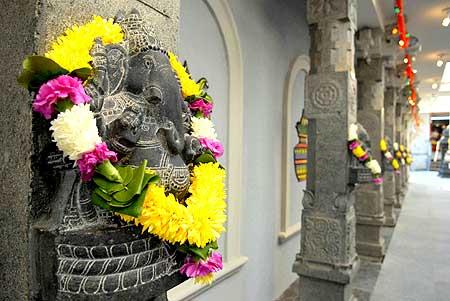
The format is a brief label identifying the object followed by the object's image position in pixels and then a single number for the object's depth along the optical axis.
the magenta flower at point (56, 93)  0.67
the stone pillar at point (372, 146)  5.09
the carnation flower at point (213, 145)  1.00
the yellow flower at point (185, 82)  1.02
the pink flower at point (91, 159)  0.68
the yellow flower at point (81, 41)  0.72
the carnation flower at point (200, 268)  0.84
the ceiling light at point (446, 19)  4.77
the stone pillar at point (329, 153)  2.91
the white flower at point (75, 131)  0.67
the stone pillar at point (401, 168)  8.67
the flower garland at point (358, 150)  2.88
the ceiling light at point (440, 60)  7.66
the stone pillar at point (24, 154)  0.78
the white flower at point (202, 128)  1.01
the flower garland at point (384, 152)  5.19
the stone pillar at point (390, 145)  6.91
